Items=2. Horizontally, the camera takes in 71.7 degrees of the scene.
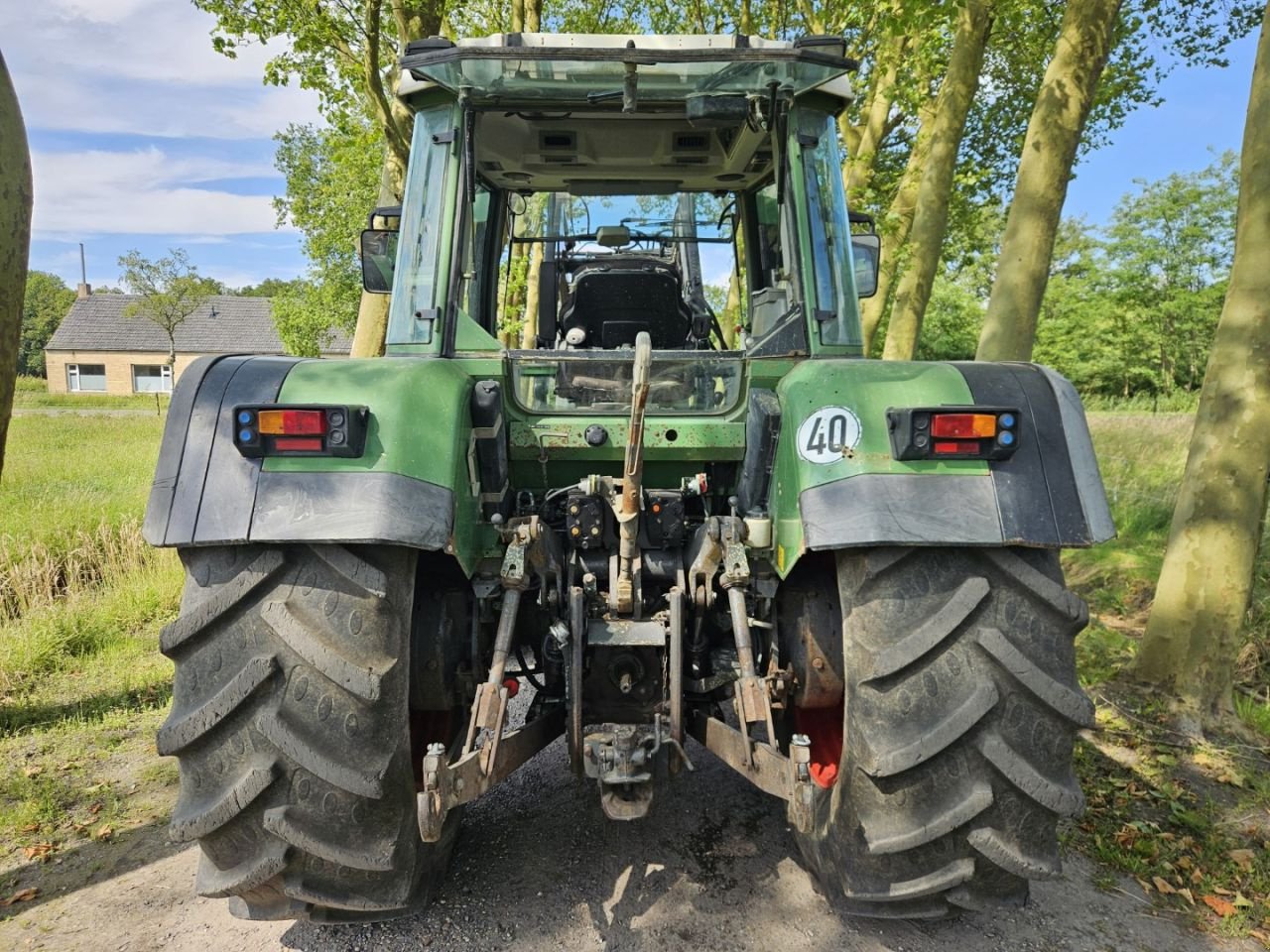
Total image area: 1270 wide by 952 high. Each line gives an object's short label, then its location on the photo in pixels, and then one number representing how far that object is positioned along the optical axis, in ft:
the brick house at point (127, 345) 166.20
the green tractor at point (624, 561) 7.40
